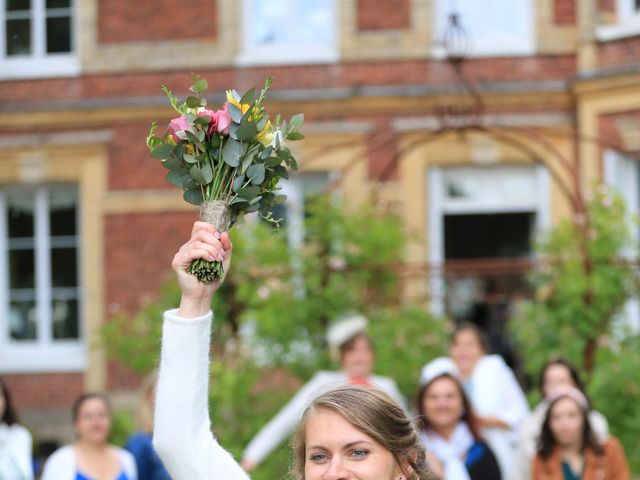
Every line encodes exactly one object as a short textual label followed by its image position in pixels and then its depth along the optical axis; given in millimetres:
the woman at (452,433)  11674
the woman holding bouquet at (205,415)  4757
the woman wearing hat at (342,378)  13422
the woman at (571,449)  11893
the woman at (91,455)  12113
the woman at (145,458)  12817
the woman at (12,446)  12352
